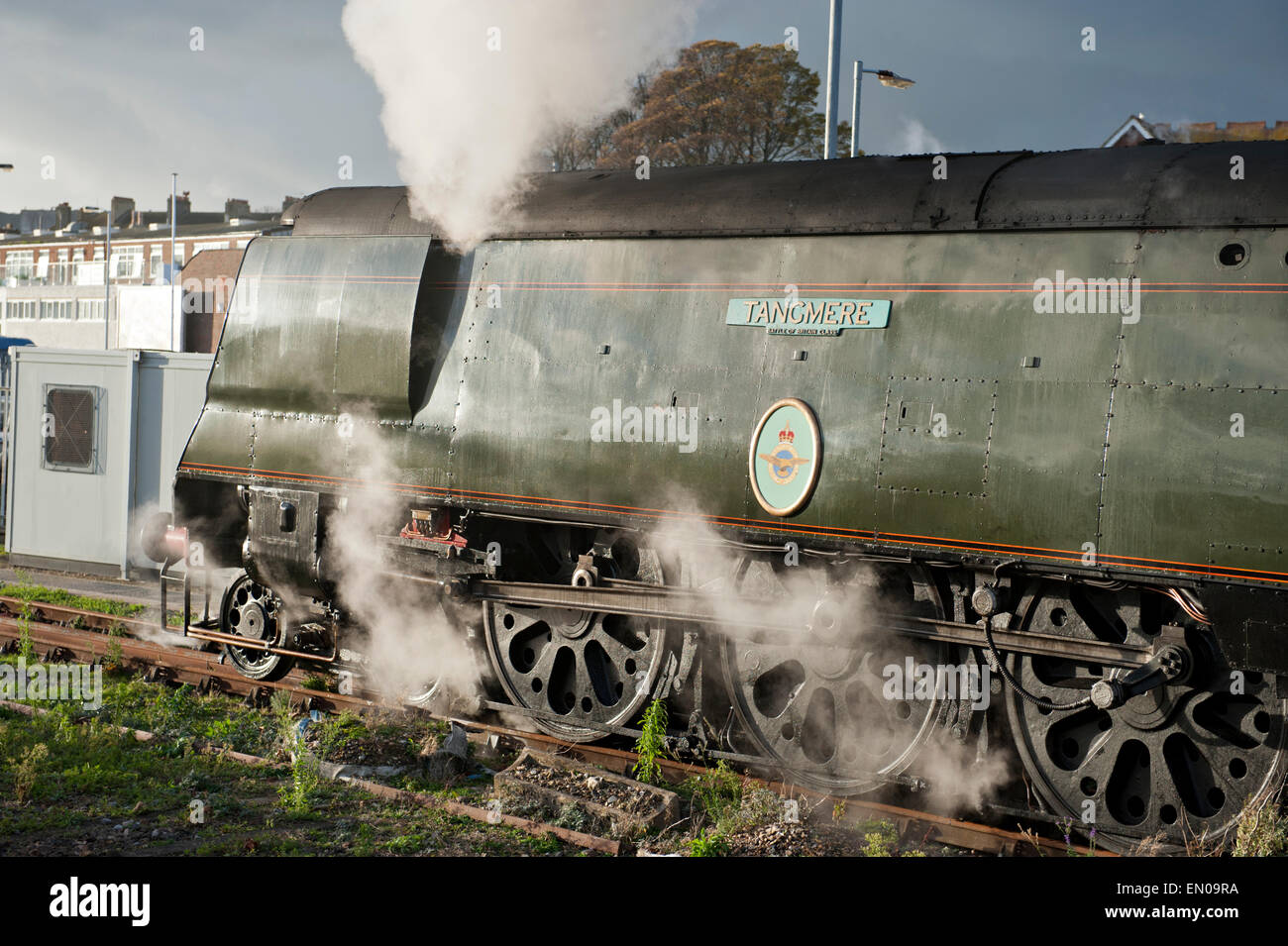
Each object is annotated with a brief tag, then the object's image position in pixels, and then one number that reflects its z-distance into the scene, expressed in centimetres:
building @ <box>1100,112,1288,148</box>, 2495
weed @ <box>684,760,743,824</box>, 725
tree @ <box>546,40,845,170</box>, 3616
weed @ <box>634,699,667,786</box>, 762
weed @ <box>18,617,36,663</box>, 1116
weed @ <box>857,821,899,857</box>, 636
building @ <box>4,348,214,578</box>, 1666
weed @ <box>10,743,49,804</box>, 717
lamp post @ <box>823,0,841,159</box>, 1488
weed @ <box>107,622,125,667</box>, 1085
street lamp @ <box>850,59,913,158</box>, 1755
